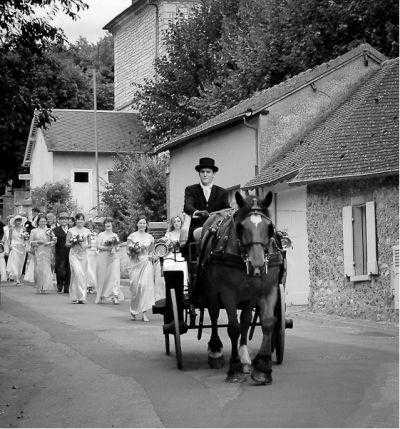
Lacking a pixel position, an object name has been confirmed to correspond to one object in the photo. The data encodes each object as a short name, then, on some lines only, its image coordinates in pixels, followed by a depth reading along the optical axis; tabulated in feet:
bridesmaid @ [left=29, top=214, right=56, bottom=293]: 98.22
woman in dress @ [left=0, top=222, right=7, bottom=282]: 120.16
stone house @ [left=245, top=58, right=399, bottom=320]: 75.82
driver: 43.83
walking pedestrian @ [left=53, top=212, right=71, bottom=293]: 99.25
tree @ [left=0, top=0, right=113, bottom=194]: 50.01
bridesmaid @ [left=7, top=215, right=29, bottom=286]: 116.26
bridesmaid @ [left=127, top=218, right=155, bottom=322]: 71.00
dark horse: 37.01
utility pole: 162.09
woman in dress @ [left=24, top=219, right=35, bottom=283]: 119.55
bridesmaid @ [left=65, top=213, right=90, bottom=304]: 85.15
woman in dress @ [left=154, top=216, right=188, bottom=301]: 45.96
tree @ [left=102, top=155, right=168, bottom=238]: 155.74
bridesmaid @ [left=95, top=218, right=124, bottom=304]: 86.33
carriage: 41.52
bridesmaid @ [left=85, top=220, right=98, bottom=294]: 99.04
